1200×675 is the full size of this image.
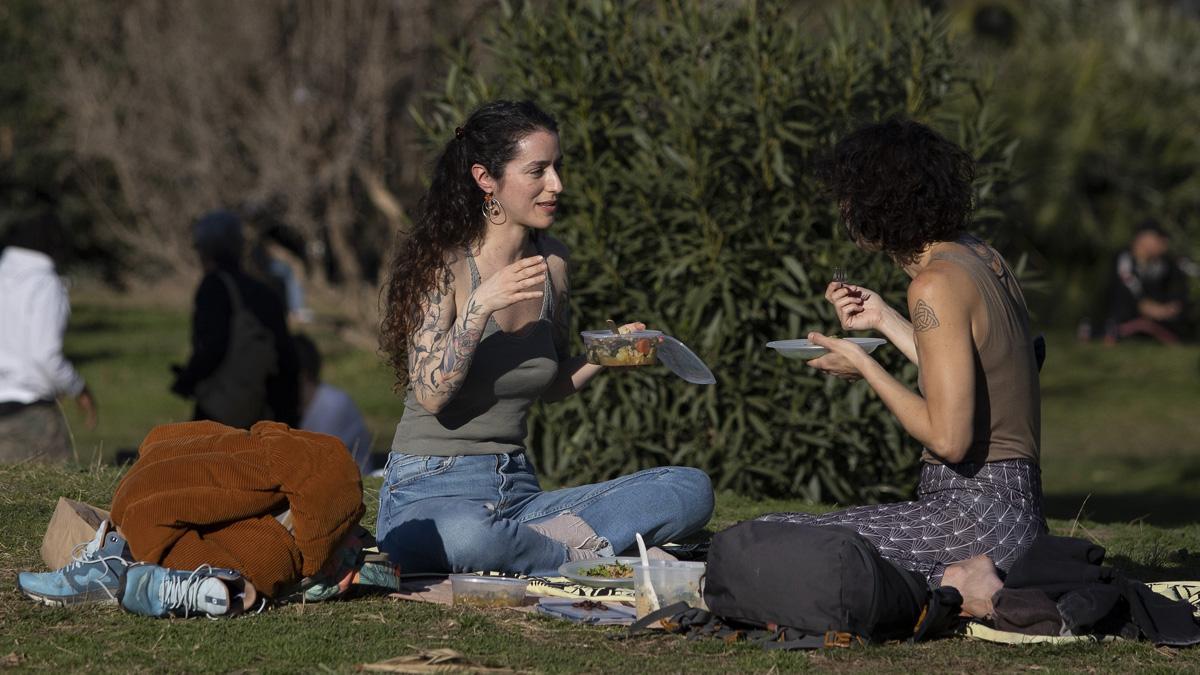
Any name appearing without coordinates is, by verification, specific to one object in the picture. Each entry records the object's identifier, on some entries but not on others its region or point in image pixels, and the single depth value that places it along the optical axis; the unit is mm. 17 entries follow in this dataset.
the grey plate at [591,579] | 9297
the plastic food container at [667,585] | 8742
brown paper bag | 9352
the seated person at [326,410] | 17234
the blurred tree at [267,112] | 30953
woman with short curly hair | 8680
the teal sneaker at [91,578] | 8914
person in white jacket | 14695
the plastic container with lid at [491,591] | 9219
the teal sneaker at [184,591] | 8562
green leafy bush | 15109
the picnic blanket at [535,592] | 9352
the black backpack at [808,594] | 8125
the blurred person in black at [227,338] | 16375
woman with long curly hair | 9773
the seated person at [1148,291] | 33937
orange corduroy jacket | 8570
